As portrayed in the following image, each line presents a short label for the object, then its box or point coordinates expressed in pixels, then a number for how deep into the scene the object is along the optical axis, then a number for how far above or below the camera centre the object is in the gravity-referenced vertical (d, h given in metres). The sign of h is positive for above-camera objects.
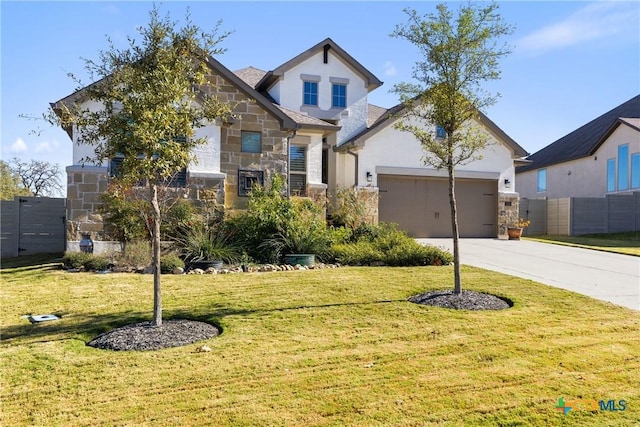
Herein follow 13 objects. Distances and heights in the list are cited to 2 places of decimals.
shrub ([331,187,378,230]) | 16.33 +0.29
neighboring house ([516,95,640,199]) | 23.41 +3.16
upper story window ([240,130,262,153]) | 14.59 +2.26
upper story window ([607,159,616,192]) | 24.39 +2.27
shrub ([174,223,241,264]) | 11.43 -0.77
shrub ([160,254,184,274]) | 10.48 -1.08
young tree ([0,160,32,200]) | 26.47 +1.73
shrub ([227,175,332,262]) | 12.10 -0.36
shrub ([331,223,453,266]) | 11.81 -0.92
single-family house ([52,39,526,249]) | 17.48 +2.39
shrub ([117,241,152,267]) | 11.03 -0.97
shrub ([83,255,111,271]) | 10.67 -1.12
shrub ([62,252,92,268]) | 10.92 -1.04
